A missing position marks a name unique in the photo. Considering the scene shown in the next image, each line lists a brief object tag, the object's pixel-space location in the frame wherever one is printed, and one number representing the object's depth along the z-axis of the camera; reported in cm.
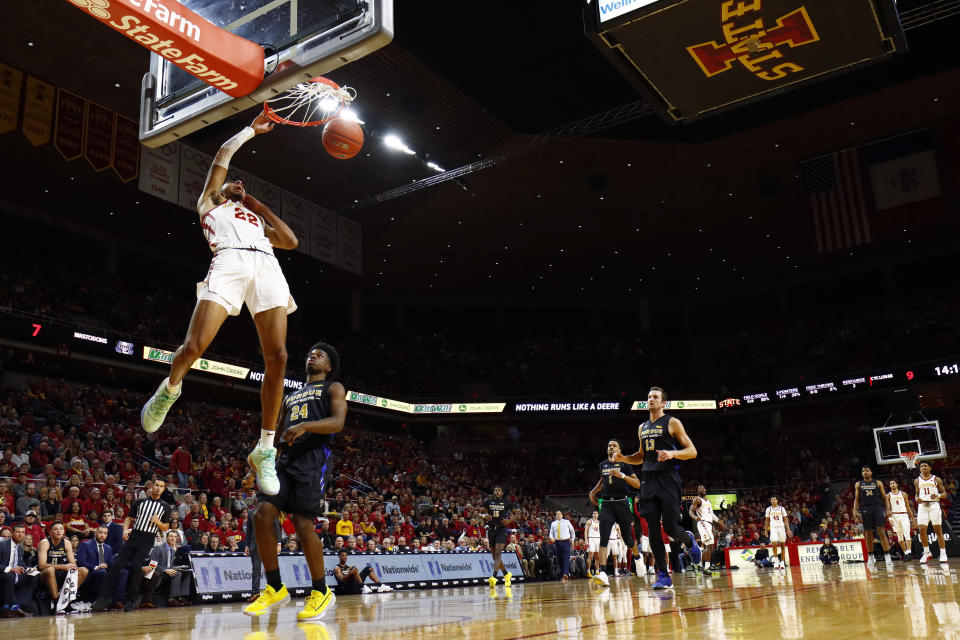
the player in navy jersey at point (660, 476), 743
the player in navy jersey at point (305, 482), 477
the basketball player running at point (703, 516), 1445
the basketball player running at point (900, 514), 1398
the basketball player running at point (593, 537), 1683
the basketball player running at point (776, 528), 1552
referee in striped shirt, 931
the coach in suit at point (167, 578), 973
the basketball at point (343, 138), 623
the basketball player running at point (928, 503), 1253
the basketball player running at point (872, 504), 1383
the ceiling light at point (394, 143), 1811
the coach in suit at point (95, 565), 955
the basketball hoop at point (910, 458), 2353
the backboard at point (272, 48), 514
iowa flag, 1862
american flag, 1953
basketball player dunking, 450
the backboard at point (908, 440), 2428
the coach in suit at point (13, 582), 863
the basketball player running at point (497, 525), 1231
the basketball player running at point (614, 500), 1003
